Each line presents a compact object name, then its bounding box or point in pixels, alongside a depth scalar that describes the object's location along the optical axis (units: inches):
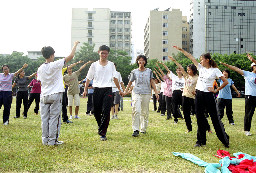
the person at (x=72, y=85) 409.7
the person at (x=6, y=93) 350.5
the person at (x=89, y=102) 499.2
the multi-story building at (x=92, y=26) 3248.0
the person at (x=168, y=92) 438.0
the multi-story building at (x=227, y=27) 2886.3
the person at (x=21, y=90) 444.5
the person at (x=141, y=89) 283.9
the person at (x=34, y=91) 482.3
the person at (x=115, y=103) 441.9
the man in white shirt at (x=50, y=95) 219.9
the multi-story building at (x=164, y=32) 3051.2
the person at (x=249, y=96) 283.7
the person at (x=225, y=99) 404.8
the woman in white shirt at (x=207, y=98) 225.3
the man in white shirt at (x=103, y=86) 253.1
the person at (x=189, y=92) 303.7
